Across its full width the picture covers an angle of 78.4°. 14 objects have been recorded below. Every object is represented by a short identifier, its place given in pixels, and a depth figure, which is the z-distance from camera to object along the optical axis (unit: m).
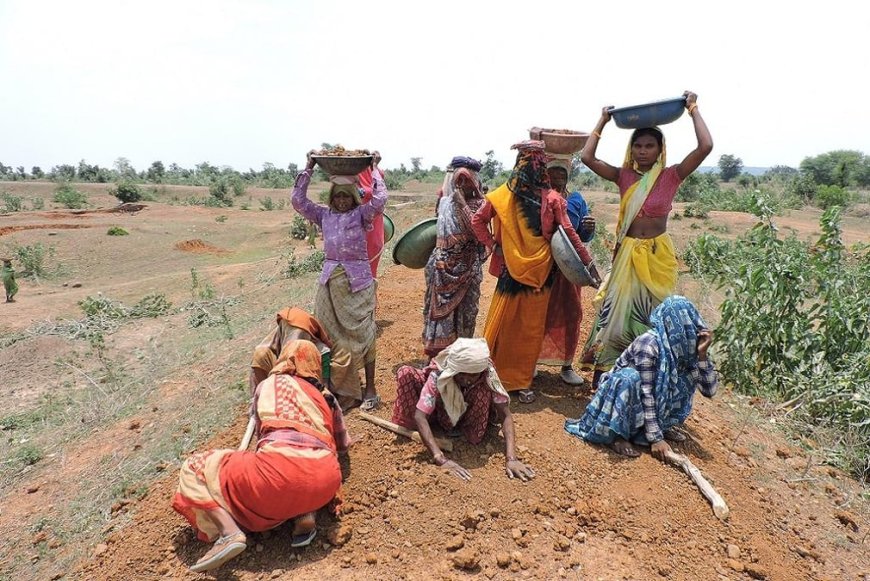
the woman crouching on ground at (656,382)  3.18
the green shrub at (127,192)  26.98
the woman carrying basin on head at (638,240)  3.52
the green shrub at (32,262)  13.28
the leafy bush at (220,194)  28.89
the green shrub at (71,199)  26.84
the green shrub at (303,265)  10.74
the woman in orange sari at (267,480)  2.54
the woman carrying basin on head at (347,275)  3.83
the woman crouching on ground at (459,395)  3.08
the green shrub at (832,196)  22.01
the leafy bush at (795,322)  4.43
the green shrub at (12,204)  24.69
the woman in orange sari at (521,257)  3.56
